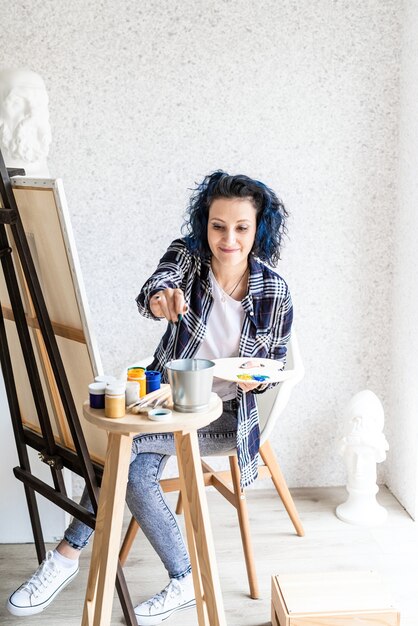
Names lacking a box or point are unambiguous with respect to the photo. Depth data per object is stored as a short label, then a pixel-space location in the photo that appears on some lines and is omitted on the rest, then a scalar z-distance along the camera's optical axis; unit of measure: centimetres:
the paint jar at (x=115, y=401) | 151
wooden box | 187
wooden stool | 150
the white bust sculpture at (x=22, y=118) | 221
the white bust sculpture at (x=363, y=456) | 272
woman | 210
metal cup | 151
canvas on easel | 177
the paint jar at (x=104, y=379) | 160
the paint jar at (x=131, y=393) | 156
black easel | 178
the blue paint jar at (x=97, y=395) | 156
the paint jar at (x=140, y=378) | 160
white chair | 223
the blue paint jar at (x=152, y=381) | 165
